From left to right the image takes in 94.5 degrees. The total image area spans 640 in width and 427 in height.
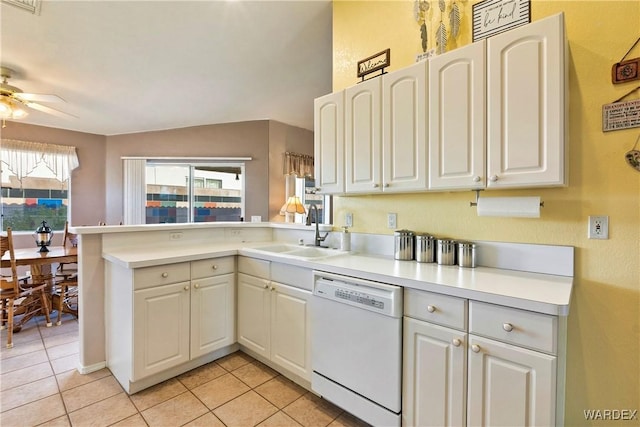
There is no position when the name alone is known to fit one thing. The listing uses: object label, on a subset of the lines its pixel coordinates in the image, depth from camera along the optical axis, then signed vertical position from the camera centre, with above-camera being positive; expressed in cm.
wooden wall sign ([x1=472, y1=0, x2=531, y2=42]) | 162 +111
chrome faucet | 254 -23
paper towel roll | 148 +3
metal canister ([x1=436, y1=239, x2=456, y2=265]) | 181 -25
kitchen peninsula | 116 -34
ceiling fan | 281 +110
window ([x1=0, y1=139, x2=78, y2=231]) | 427 +42
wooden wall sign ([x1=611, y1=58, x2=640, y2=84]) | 133 +64
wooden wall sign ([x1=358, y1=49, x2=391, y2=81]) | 219 +112
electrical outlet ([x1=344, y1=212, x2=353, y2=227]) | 245 -7
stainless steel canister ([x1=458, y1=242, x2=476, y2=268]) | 172 -26
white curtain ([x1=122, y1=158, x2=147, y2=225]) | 504 +38
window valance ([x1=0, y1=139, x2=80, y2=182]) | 425 +82
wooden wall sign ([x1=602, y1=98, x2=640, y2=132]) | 134 +44
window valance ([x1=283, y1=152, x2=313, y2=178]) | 516 +84
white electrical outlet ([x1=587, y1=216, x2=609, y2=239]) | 141 -8
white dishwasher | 149 -75
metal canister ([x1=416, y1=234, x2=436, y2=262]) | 189 -24
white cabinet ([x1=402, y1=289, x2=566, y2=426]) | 112 -64
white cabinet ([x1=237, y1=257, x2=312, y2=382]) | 197 -75
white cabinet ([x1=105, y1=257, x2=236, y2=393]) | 195 -76
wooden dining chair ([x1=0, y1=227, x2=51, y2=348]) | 273 -89
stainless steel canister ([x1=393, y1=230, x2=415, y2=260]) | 198 -23
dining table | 294 -49
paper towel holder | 157 +5
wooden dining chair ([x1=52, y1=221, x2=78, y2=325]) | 332 -94
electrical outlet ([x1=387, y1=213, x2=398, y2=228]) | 219 -7
